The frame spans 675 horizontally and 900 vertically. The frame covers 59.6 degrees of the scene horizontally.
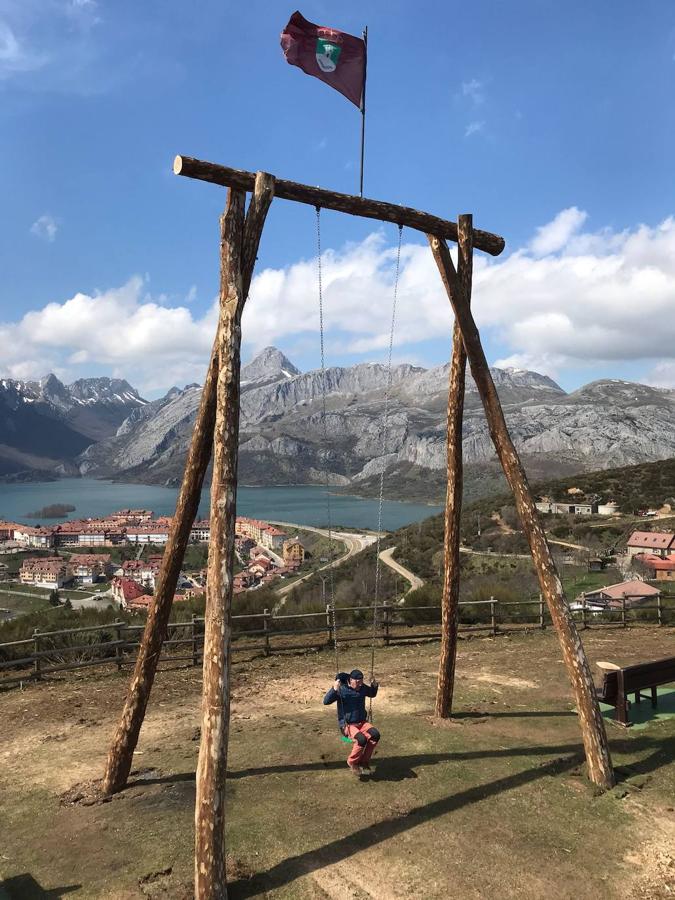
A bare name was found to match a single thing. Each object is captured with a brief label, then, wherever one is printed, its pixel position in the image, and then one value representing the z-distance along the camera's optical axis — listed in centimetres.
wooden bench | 771
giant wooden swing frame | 492
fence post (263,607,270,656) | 1302
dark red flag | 630
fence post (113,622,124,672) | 1188
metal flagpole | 691
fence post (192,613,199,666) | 1219
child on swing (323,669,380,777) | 645
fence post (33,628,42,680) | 1118
